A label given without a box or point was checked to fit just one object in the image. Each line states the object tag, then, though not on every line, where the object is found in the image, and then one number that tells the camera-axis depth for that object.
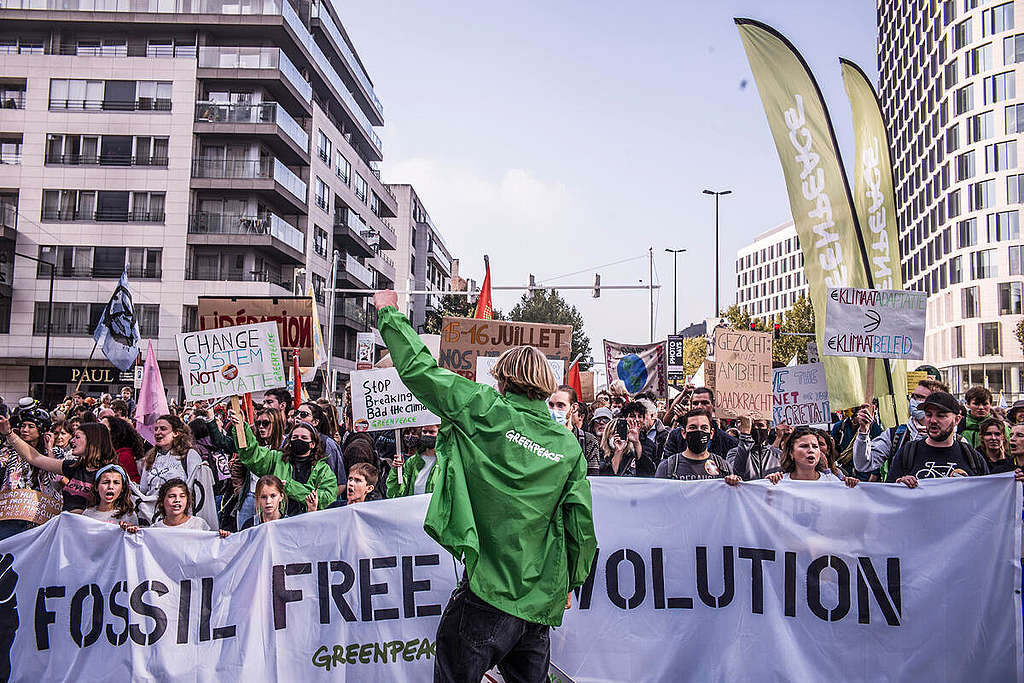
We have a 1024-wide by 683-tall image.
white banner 5.77
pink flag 12.05
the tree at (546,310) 66.06
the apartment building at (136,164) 44.81
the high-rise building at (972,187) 60.91
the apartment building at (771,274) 122.25
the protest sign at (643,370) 21.00
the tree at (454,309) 55.95
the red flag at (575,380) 18.01
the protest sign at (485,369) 9.88
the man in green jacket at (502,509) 3.70
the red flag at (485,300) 14.30
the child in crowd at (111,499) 6.54
